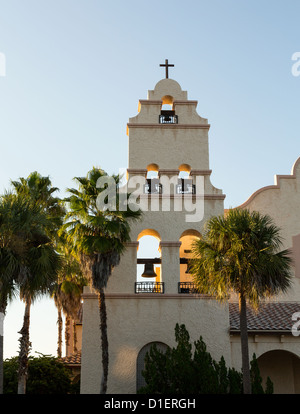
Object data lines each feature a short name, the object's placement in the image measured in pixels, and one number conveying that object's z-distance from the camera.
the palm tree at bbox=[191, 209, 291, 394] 17.44
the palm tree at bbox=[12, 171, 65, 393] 18.12
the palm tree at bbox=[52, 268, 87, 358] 32.72
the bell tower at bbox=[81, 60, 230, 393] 20.92
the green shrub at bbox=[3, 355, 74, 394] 22.73
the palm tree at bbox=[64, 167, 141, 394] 20.12
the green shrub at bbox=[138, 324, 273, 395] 17.86
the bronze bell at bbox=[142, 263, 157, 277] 21.86
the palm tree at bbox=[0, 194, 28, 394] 17.44
